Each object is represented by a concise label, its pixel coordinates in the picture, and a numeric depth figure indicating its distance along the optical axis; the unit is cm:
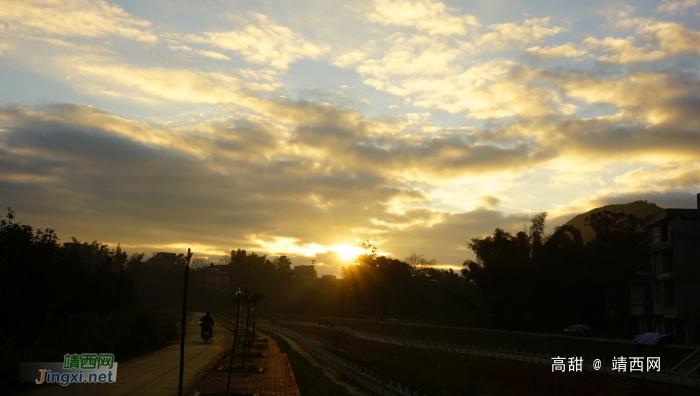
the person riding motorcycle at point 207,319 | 2939
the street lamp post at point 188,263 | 1159
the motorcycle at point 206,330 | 2928
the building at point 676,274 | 4094
